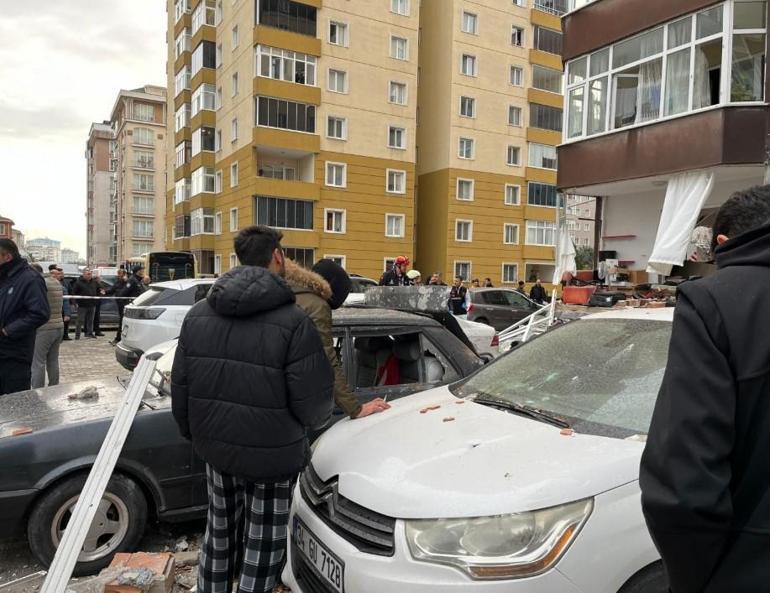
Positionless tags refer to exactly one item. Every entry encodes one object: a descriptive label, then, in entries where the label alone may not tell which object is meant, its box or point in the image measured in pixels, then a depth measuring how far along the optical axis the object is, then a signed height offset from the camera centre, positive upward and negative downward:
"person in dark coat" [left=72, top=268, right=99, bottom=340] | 13.67 -1.09
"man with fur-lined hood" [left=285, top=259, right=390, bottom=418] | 3.02 -0.23
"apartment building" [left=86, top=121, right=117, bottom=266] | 96.06 +10.87
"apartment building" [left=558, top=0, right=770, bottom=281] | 10.37 +3.08
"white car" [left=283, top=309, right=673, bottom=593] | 1.86 -0.82
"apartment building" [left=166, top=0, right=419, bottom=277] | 29.53 +7.55
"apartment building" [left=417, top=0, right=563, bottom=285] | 34.44 +8.15
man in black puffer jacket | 2.33 -0.58
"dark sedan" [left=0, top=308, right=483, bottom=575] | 3.17 -1.18
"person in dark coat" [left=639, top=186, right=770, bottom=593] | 1.21 -0.37
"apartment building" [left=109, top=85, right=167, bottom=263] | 70.19 +10.86
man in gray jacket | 6.52 -1.01
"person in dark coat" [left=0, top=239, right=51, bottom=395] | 4.90 -0.50
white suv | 8.45 -0.88
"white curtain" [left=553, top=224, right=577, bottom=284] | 12.65 +0.21
